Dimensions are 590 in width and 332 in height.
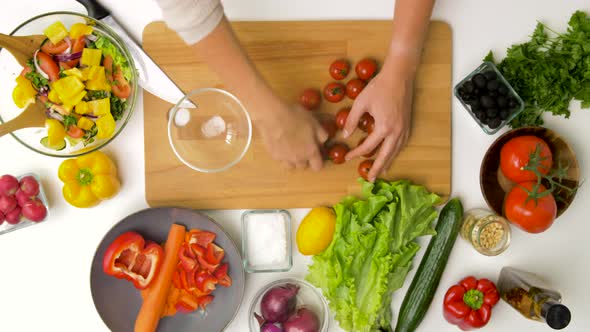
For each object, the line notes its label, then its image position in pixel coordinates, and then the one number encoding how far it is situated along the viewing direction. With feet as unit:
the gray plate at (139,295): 4.00
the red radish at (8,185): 3.89
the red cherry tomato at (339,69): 3.92
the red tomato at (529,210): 3.77
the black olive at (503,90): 3.84
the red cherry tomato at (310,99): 3.98
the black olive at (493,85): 3.83
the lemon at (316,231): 3.96
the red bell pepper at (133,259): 3.90
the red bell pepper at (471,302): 4.04
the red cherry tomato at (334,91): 3.94
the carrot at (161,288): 3.96
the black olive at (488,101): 3.83
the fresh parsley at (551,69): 3.83
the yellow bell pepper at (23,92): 3.69
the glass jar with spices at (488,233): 3.91
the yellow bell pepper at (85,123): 3.73
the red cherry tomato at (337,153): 4.00
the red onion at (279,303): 4.00
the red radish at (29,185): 3.92
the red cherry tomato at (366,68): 3.93
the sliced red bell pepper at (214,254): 3.98
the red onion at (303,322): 4.04
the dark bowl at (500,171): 3.97
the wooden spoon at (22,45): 3.60
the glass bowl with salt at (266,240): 4.06
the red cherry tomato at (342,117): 4.00
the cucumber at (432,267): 4.06
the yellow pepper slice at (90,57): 3.74
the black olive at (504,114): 3.85
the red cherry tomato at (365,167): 4.01
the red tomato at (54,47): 3.73
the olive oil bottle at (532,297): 3.67
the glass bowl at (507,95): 3.83
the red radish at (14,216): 3.92
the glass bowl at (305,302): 4.10
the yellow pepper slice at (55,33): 3.73
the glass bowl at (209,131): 3.99
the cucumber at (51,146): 3.77
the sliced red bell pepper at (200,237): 3.98
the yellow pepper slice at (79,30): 3.75
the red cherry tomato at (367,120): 3.94
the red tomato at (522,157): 3.82
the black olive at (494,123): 3.86
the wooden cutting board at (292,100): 4.01
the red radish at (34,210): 3.92
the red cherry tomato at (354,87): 3.97
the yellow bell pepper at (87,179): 3.91
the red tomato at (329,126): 4.03
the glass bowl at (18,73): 3.77
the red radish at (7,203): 3.87
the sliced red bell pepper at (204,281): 3.95
